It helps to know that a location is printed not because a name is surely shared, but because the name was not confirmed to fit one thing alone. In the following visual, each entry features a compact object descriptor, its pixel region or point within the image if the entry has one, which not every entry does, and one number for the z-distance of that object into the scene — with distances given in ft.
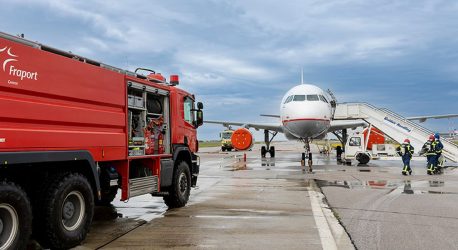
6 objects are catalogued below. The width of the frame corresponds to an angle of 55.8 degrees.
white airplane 71.00
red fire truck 16.28
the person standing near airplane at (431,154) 58.95
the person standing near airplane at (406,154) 57.98
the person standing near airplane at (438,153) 61.62
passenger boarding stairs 79.82
